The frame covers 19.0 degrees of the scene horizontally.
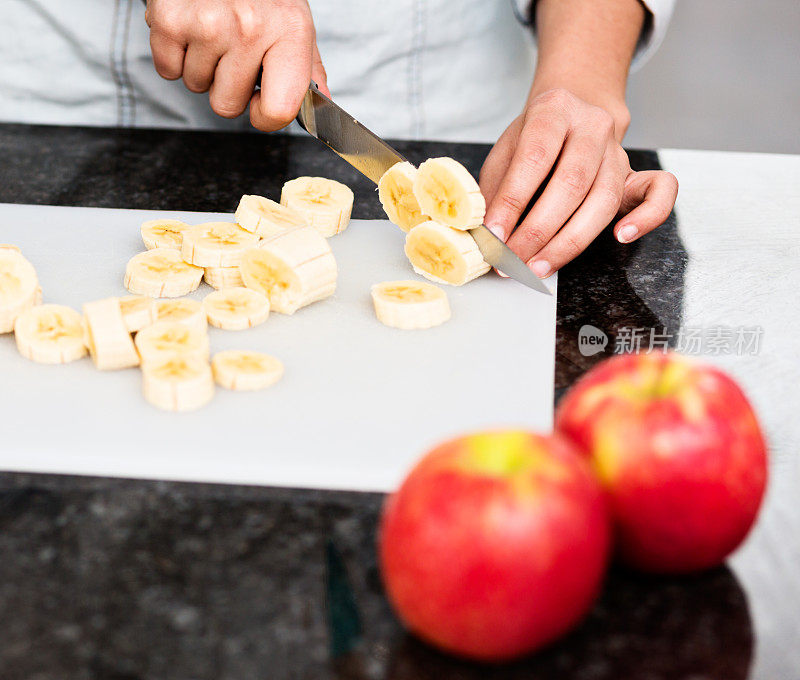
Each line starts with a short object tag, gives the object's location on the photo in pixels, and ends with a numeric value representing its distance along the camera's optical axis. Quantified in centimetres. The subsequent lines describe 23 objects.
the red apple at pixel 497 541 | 84
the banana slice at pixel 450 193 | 107
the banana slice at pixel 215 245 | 107
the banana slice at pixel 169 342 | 99
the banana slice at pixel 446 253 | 107
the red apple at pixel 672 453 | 87
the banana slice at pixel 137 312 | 101
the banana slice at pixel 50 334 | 101
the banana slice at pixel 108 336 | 100
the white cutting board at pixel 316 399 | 96
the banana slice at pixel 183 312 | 102
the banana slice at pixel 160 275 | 107
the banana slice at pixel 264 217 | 110
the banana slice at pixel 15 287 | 102
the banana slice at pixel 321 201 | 113
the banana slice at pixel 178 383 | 97
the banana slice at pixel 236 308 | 104
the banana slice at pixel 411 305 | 104
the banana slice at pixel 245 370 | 99
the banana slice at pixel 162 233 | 110
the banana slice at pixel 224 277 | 108
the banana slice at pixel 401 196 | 110
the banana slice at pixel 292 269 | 105
